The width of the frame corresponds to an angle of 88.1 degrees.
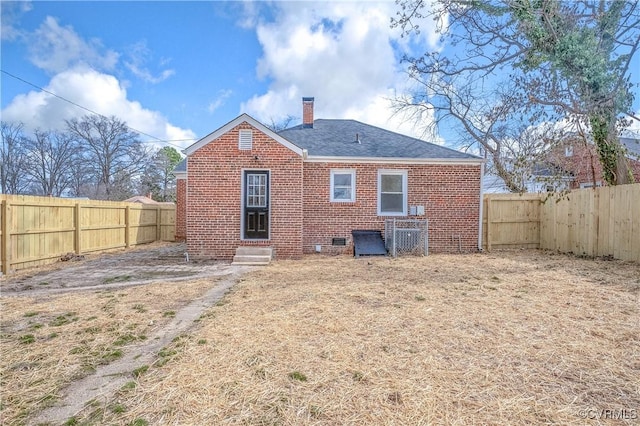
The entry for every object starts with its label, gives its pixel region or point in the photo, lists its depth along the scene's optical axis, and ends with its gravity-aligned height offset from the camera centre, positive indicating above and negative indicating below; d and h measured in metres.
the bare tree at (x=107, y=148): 29.78 +6.13
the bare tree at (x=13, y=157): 27.27 +4.63
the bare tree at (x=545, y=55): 7.52 +4.16
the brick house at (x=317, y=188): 9.81 +0.82
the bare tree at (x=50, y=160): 28.28 +4.60
